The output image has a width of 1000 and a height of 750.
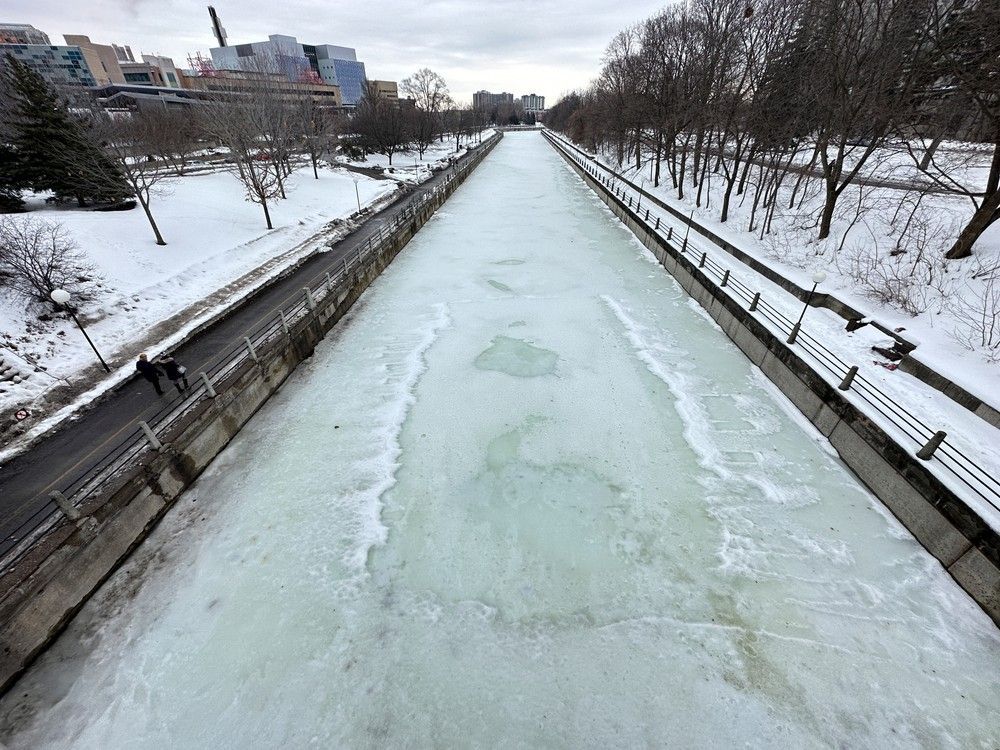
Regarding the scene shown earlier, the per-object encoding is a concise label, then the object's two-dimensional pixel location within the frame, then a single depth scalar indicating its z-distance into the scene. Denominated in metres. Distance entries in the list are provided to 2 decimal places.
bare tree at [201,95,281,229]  24.41
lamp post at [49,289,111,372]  9.73
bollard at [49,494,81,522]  6.23
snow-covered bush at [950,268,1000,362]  9.61
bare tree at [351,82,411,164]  54.12
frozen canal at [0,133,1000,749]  5.52
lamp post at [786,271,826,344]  10.41
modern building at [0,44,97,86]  107.69
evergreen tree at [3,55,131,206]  19.12
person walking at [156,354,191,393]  9.80
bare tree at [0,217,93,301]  12.39
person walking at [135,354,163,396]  9.79
